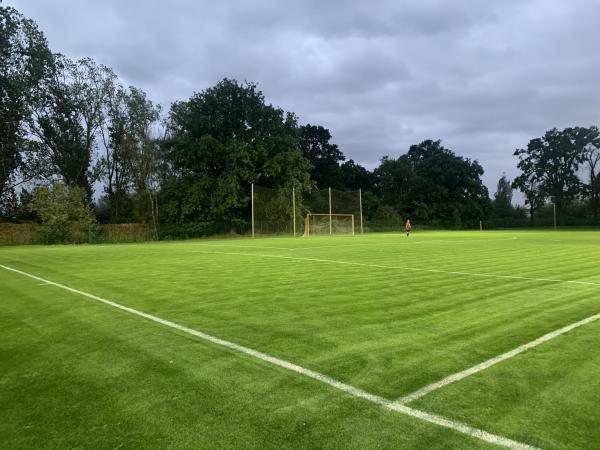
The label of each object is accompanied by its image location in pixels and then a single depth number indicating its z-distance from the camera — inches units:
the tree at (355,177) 2970.0
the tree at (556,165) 3038.9
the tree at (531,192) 3166.8
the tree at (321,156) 2800.2
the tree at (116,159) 1894.7
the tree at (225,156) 1732.3
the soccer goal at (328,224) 1619.0
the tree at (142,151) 1893.5
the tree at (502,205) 2930.6
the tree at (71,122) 1776.6
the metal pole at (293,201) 1598.2
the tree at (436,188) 2847.0
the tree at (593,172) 2918.3
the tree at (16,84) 1615.4
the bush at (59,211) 1300.4
